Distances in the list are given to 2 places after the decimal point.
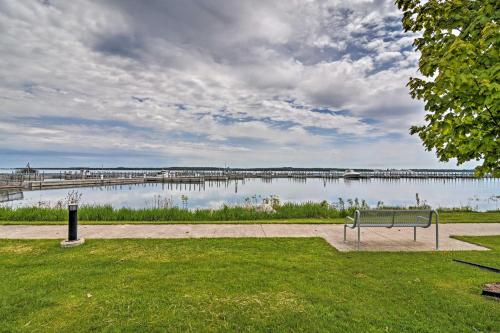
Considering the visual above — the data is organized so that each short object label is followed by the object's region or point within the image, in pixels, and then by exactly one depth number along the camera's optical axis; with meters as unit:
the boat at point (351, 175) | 94.44
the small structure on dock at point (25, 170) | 59.14
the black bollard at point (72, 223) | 7.17
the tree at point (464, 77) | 3.02
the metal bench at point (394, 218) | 7.27
